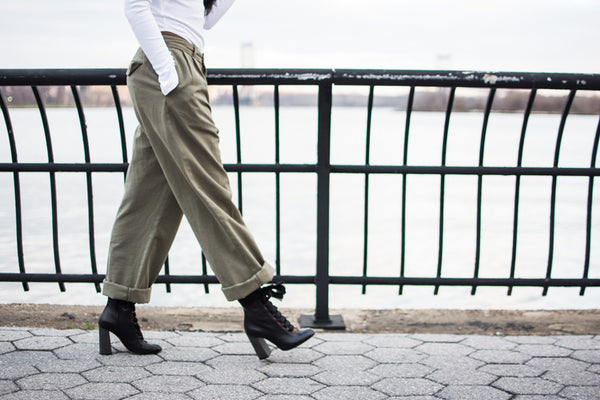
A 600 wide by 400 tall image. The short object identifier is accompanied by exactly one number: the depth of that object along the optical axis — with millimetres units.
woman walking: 2430
